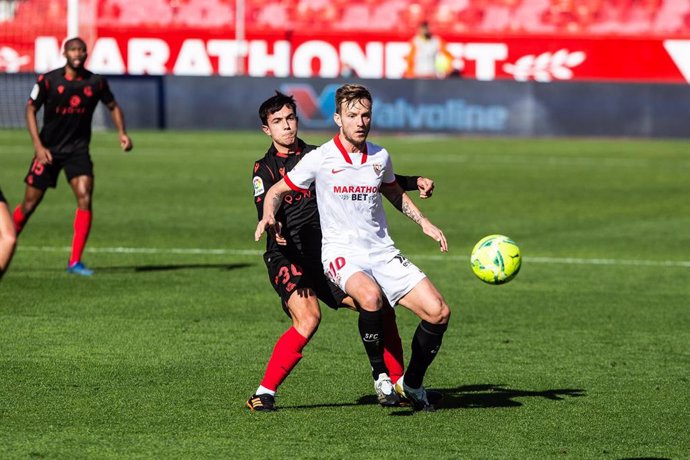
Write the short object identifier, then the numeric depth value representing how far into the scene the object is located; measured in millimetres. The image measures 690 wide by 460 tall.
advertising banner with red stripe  74625
